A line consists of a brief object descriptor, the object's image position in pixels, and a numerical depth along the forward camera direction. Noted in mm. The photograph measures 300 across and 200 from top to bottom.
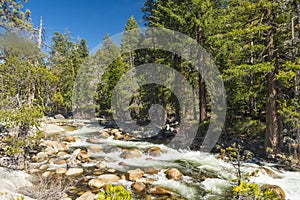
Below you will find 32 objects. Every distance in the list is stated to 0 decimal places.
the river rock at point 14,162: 8258
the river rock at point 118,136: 18197
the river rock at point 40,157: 10797
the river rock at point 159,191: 7399
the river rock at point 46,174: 8527
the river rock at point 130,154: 12177
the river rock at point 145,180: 8224
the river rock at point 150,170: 9443
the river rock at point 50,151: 12041
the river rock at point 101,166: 10085
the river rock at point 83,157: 11131
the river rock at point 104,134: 18966
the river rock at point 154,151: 12648
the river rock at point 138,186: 7650
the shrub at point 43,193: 5699
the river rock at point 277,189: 6814
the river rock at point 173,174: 8882
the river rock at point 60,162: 10373
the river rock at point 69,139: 16019
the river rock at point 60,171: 9098
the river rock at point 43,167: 9539
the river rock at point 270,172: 8556
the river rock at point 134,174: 8589
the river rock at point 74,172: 9023
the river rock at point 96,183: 7710
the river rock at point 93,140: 16462
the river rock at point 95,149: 13434
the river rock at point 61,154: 11942
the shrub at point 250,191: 2816
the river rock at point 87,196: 6515
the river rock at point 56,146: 12669
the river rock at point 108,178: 8262
